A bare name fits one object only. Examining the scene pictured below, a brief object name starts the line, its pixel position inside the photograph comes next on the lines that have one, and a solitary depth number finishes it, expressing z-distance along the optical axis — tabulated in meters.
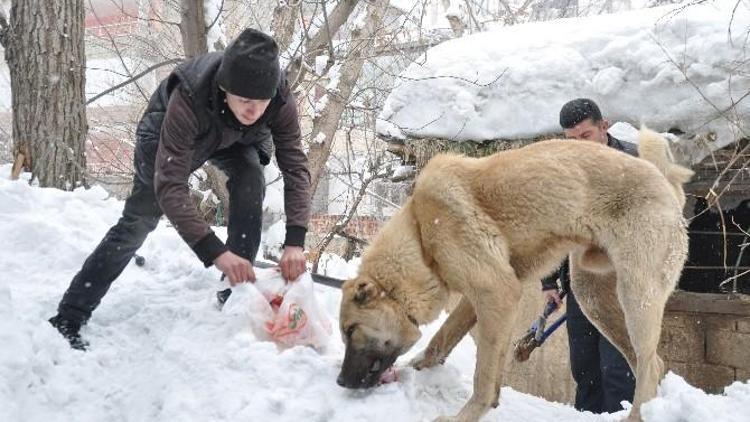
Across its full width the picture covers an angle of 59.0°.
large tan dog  3.27
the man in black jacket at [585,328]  4.69
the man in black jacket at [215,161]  3.40
